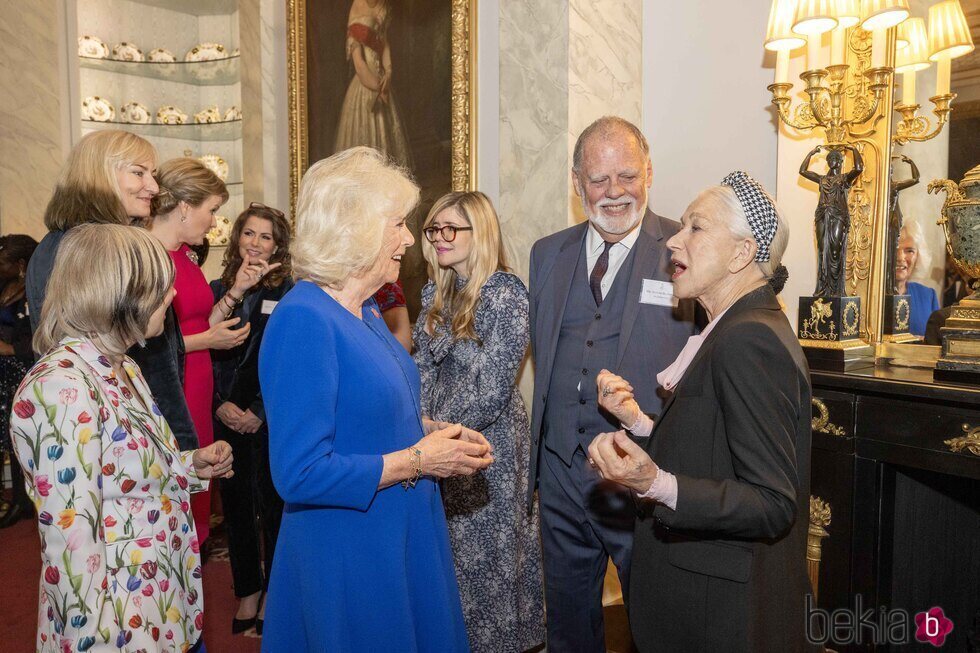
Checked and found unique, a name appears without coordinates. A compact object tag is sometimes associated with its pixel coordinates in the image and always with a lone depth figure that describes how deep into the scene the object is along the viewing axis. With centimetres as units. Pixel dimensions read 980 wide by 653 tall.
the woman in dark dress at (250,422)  338
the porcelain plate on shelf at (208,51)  708
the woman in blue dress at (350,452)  164
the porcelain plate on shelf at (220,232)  679
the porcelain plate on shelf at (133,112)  687
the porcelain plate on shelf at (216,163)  695
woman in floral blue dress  276
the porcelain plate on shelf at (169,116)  700
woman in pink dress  324
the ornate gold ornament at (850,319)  292
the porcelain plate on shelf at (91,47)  671
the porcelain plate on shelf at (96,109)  667
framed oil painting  409
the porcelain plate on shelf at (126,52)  686
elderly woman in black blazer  156
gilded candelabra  293
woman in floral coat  158
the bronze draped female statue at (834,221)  291
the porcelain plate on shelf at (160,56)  699
